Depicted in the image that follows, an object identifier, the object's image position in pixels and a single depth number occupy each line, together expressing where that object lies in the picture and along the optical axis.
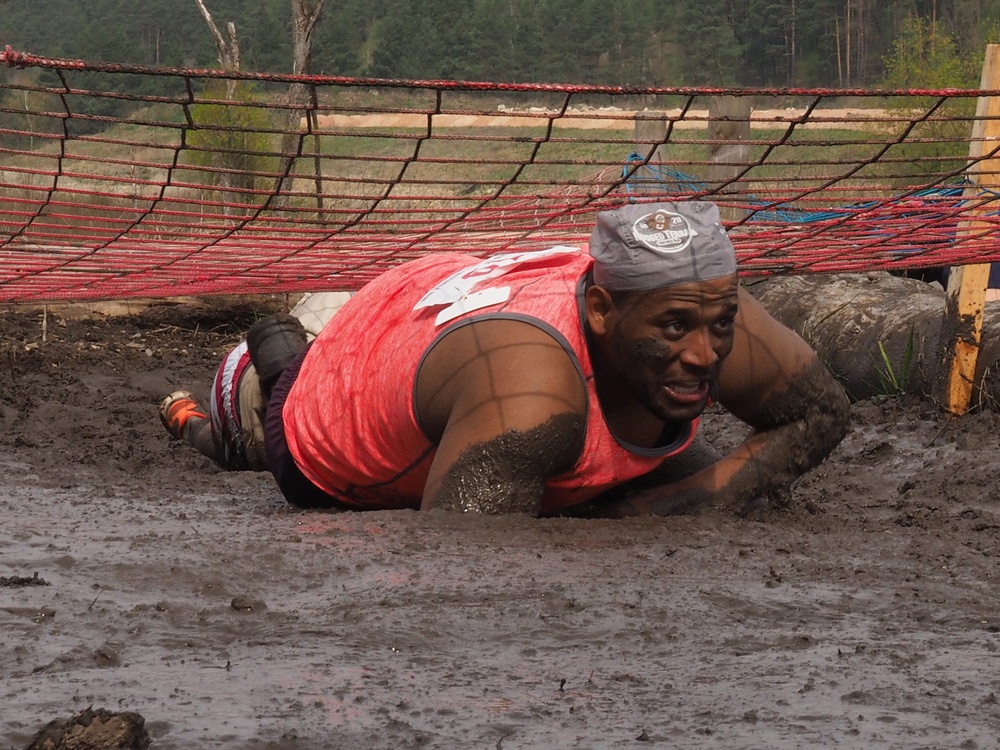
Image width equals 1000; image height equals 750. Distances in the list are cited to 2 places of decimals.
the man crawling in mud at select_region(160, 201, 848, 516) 6.36
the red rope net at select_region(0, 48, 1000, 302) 7.59
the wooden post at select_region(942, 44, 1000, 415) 11.19
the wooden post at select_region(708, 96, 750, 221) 18.08
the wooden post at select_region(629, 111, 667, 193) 18.53
